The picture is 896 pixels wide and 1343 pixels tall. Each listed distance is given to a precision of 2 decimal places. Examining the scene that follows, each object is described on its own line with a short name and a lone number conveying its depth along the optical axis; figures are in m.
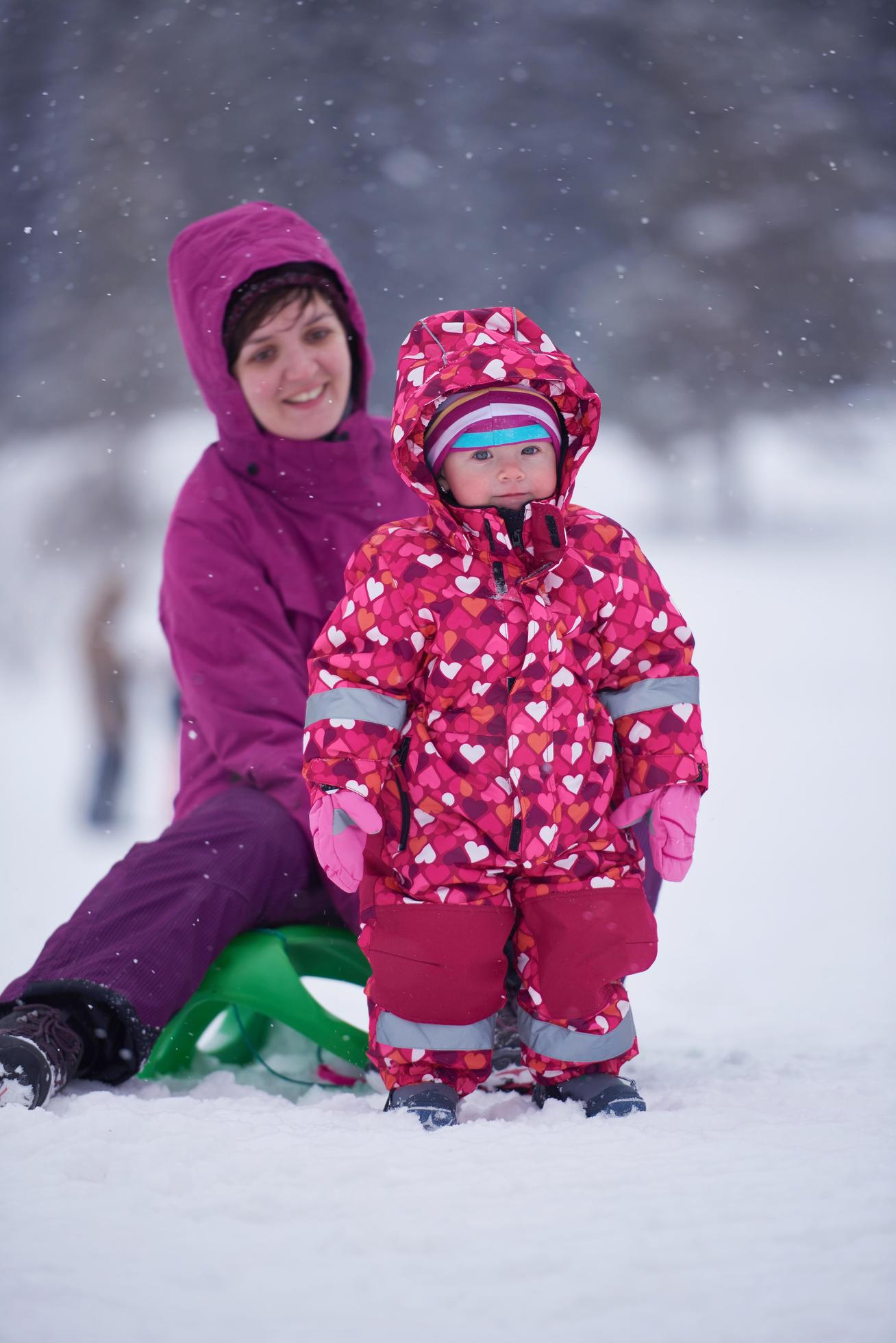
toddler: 4.33
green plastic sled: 4.53
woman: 4.60
